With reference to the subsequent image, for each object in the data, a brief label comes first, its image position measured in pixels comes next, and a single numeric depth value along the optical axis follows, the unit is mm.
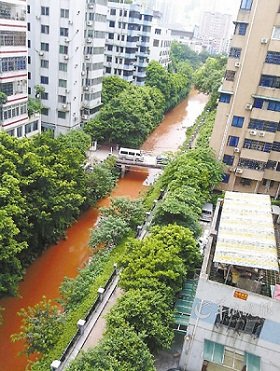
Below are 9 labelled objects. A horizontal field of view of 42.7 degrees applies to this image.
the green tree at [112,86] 43888
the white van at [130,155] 34594
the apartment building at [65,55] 32344
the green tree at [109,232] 20844
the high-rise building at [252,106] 23109
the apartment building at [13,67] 24345
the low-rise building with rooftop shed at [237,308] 11352
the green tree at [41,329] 13664
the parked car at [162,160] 34575
